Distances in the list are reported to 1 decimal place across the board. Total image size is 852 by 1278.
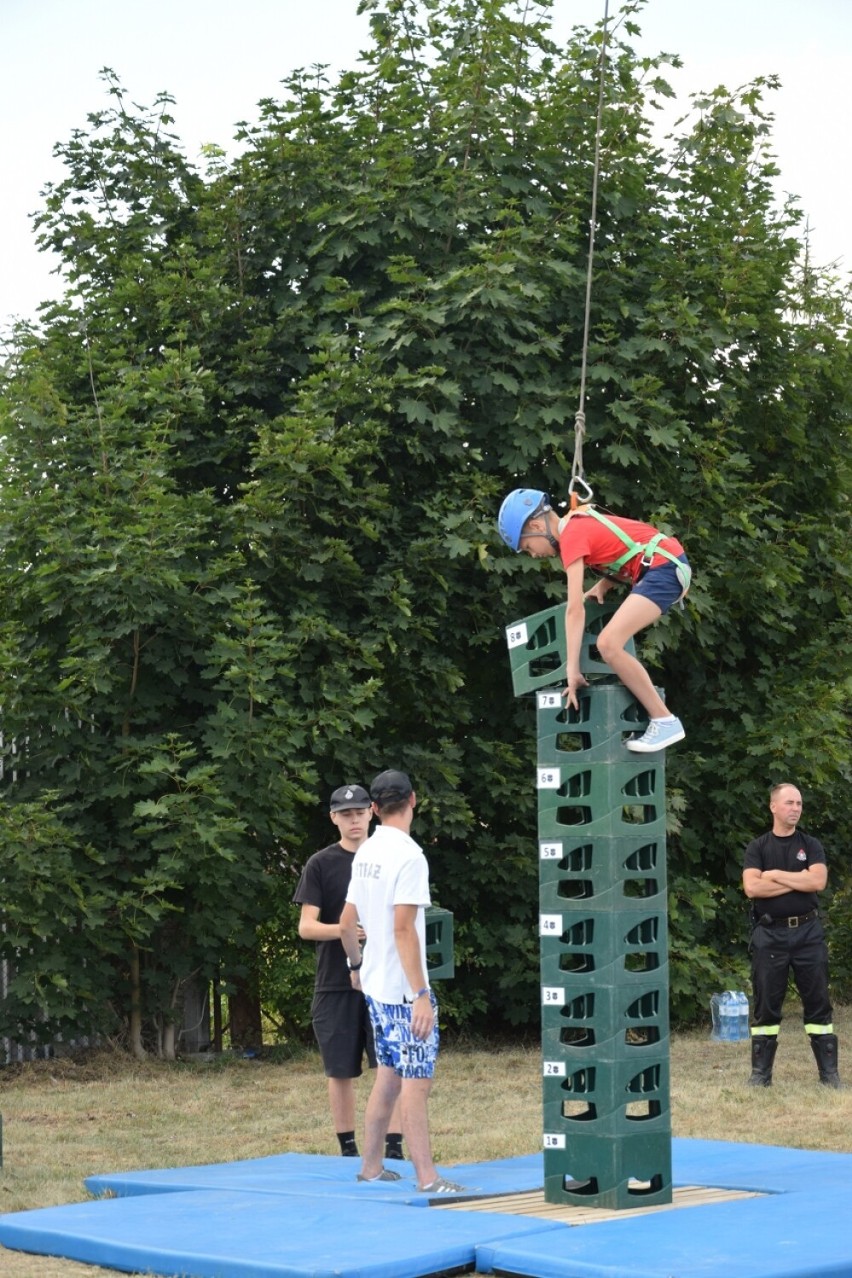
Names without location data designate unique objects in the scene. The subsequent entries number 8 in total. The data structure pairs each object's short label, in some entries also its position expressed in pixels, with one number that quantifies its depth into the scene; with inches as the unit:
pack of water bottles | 938.2
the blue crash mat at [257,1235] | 414.2
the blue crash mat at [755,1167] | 518.6
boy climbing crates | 494.7
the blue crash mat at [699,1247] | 396.1
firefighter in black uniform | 753.5
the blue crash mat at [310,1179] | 512.3
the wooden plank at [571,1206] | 467.8
